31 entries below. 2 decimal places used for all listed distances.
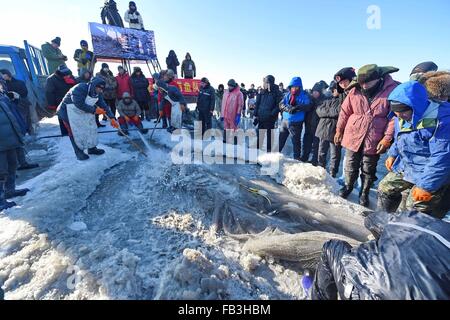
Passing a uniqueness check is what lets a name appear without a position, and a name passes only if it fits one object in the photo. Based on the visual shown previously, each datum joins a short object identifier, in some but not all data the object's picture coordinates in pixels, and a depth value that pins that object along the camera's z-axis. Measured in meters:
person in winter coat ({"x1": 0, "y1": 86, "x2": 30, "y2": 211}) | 3.53
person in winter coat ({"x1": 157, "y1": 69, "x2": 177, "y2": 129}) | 7.52
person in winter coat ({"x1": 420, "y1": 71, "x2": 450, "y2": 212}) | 2.54
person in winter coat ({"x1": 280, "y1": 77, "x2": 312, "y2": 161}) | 5.33
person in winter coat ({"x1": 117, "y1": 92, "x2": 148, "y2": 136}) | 7.39
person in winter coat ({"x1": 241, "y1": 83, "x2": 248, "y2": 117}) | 14.31
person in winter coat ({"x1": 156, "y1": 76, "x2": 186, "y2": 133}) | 7.25
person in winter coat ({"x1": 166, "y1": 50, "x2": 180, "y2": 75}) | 11.89
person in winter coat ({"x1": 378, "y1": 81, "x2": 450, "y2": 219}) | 2.26
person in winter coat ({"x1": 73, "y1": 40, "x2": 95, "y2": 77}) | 9.02
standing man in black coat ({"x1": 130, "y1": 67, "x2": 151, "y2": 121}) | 8.23
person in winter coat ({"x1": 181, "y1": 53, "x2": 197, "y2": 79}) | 11.52
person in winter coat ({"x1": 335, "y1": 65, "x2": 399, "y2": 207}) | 3.37
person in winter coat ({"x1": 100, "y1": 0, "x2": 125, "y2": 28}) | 10.33
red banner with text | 11.24
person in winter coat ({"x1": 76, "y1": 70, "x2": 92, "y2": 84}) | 5.46
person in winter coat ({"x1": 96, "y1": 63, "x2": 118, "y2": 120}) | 7.89
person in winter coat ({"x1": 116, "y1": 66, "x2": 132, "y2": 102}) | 8.01
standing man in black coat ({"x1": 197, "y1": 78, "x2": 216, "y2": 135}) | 7.56
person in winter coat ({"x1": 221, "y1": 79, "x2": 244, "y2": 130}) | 6.89
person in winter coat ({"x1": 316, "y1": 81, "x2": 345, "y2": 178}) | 4.61
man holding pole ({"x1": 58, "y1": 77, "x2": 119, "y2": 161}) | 5.00
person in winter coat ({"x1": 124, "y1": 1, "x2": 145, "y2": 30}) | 10.64
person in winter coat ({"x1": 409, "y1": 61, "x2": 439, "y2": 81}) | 3.61
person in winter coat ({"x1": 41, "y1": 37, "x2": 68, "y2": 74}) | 8.50
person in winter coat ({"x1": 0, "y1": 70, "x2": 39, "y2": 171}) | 5.09
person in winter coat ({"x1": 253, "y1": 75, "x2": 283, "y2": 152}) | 5.97
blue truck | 7.42
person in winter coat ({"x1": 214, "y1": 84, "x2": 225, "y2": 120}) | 12.13
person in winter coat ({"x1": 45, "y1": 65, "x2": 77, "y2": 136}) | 6.19
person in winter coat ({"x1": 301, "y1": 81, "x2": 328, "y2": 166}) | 5.65
